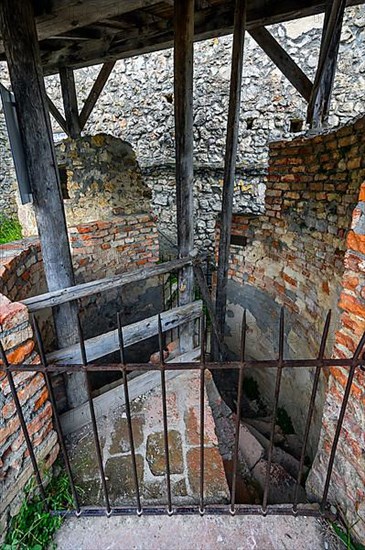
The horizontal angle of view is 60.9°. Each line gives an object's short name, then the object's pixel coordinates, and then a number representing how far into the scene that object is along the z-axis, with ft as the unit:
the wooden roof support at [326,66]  8.46
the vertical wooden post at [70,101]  13.17
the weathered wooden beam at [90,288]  6.87
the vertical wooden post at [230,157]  8.54
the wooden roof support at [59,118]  14.65
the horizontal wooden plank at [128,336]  7.76
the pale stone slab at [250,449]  9.09
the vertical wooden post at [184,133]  7.68
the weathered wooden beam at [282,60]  10.21
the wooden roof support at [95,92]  13.87
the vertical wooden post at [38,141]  5.89
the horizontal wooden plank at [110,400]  8.19
